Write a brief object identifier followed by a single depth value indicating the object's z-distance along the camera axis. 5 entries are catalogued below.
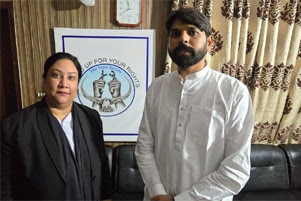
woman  0.93
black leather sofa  1.83
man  1.01
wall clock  1.84
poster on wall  1.89
